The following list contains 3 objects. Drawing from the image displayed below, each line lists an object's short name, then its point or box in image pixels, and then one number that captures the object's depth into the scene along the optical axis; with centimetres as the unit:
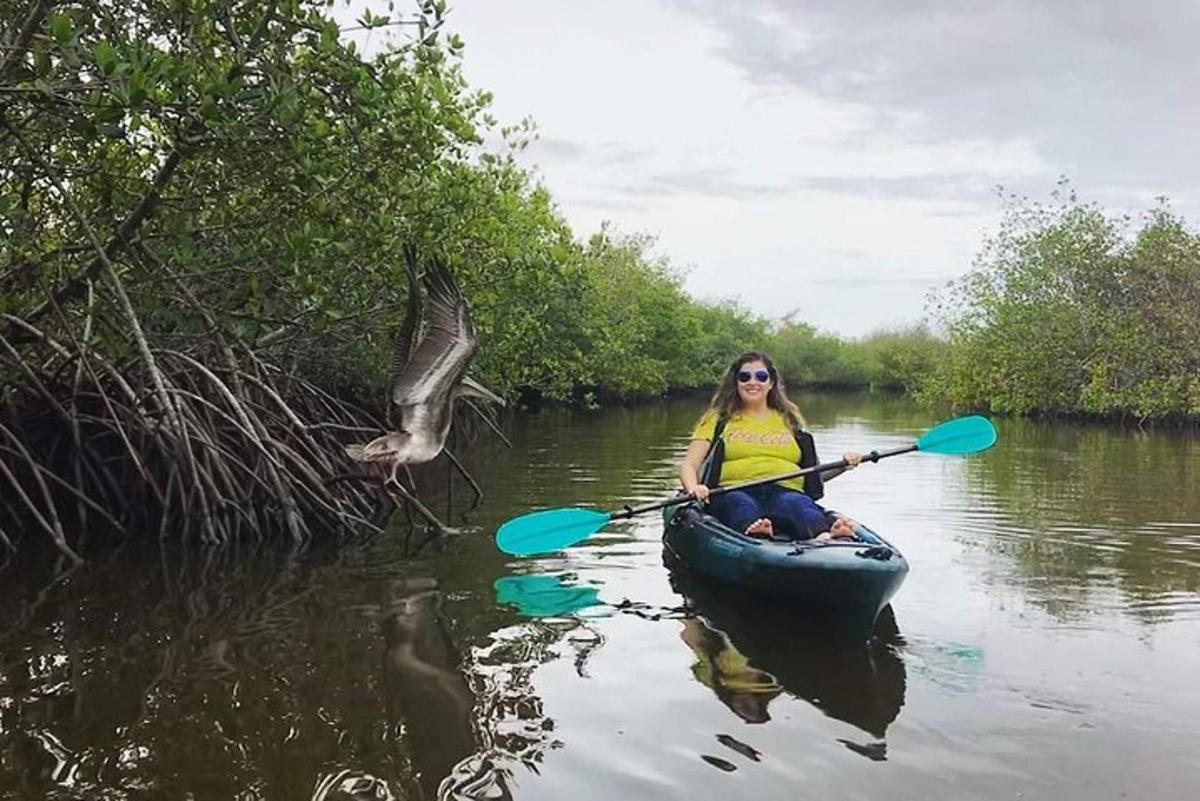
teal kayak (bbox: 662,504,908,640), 487
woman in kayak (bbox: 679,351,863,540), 617
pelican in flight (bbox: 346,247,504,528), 679
